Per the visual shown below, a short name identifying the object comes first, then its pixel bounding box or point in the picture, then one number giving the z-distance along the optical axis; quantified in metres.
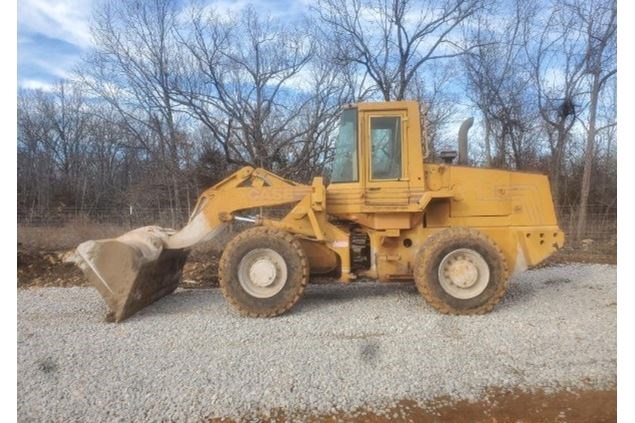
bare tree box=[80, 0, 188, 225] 14.47
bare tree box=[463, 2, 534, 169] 11.34
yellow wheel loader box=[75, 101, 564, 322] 5.40
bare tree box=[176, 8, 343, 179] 12.93
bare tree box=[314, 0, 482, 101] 12.81
